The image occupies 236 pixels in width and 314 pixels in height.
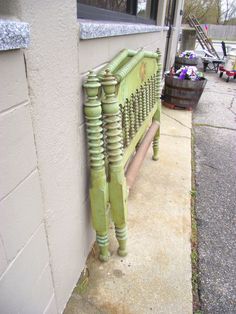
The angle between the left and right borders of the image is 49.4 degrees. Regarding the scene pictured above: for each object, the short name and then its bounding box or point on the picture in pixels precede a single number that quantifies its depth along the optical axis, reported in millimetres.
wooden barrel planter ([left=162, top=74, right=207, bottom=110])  4223
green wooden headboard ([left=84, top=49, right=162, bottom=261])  1219
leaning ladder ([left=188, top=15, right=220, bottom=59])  10338
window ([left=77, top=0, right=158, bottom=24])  1336
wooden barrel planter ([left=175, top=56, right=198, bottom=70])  6305
